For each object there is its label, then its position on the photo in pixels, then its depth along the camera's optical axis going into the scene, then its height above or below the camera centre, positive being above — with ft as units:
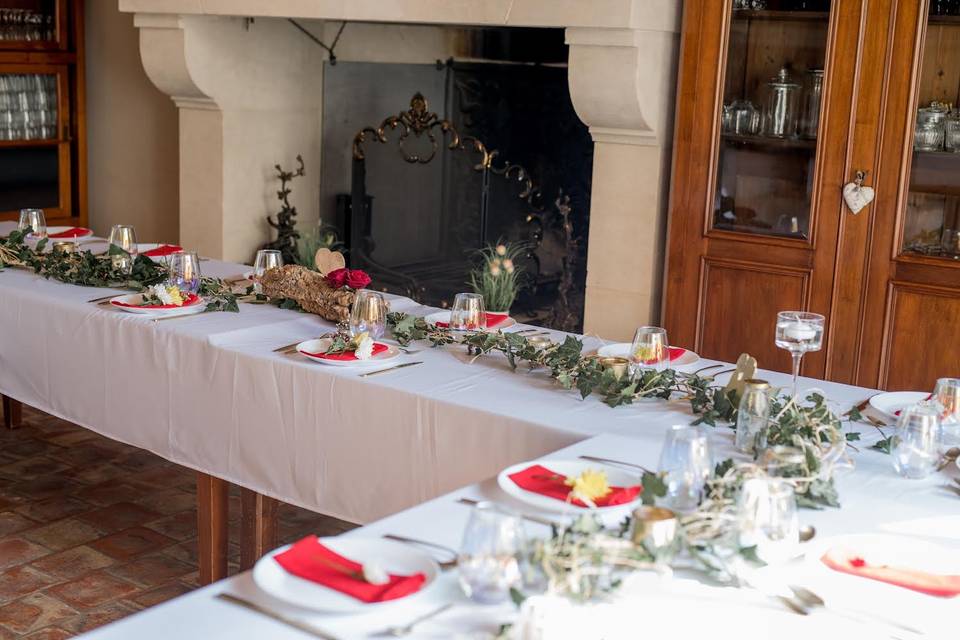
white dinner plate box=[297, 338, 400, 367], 8.64 -1.93
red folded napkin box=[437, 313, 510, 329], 10.31 -1.88
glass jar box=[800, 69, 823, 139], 12.89 +0.23
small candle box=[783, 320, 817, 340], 7.41 -1.33
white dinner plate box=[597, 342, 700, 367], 9.15 -1.90
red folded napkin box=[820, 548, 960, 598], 4.96 -1.96
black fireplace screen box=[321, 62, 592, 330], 16.29 -1.00
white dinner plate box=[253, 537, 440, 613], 4.48 -1.94
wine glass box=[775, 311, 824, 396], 7.42 -1.34
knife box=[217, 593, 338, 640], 4.36 -2.02
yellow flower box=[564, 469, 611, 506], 5.60 -1.82
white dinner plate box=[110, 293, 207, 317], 10.05 -1.89
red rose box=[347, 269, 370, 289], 10.00 -1.53
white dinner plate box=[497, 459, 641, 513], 5.66 -1.92
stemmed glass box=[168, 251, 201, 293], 10.57 -1.61
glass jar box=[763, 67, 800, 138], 13.15 +0.20
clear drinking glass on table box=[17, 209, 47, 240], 13.15 -1.53
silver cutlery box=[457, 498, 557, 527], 5.57 -1.98
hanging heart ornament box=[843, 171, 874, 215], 12.59 -0.74
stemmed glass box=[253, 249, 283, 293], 11.20 -1.58
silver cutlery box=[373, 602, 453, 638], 4.32 -1.98
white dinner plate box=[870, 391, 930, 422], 7.93 -1.93
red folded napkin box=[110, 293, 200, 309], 10.21 -1.85
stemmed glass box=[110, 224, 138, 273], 11.47 -1.51
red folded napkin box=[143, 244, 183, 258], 13.05 -1.78
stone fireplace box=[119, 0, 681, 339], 13.67 +0.05
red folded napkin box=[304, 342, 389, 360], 8.72 -1.92
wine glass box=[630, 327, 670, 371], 8.23 -1.65
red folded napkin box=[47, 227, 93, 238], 14.23 -1.76
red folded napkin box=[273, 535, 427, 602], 4.55 -1.93
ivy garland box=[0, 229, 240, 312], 11.12 -1.78
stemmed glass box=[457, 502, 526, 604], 4.33 -1.70
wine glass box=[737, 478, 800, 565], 4.79 -1.65
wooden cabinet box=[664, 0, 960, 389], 12.31 -0.68
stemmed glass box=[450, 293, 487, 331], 9.40 -1.67
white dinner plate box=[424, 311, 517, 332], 10.23 -1.88
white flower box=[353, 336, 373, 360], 8.75 -1.86
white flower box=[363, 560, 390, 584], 4.63 -1.89
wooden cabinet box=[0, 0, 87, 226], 19.77 -0.35
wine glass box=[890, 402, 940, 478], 6.46 -1.76
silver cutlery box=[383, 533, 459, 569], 4.96 -1.98
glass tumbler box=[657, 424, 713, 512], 5.37 -1.63
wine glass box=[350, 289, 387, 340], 8.98 -1.64
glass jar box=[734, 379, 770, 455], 6.63 -1.71
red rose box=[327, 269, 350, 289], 10.12 -1.54
